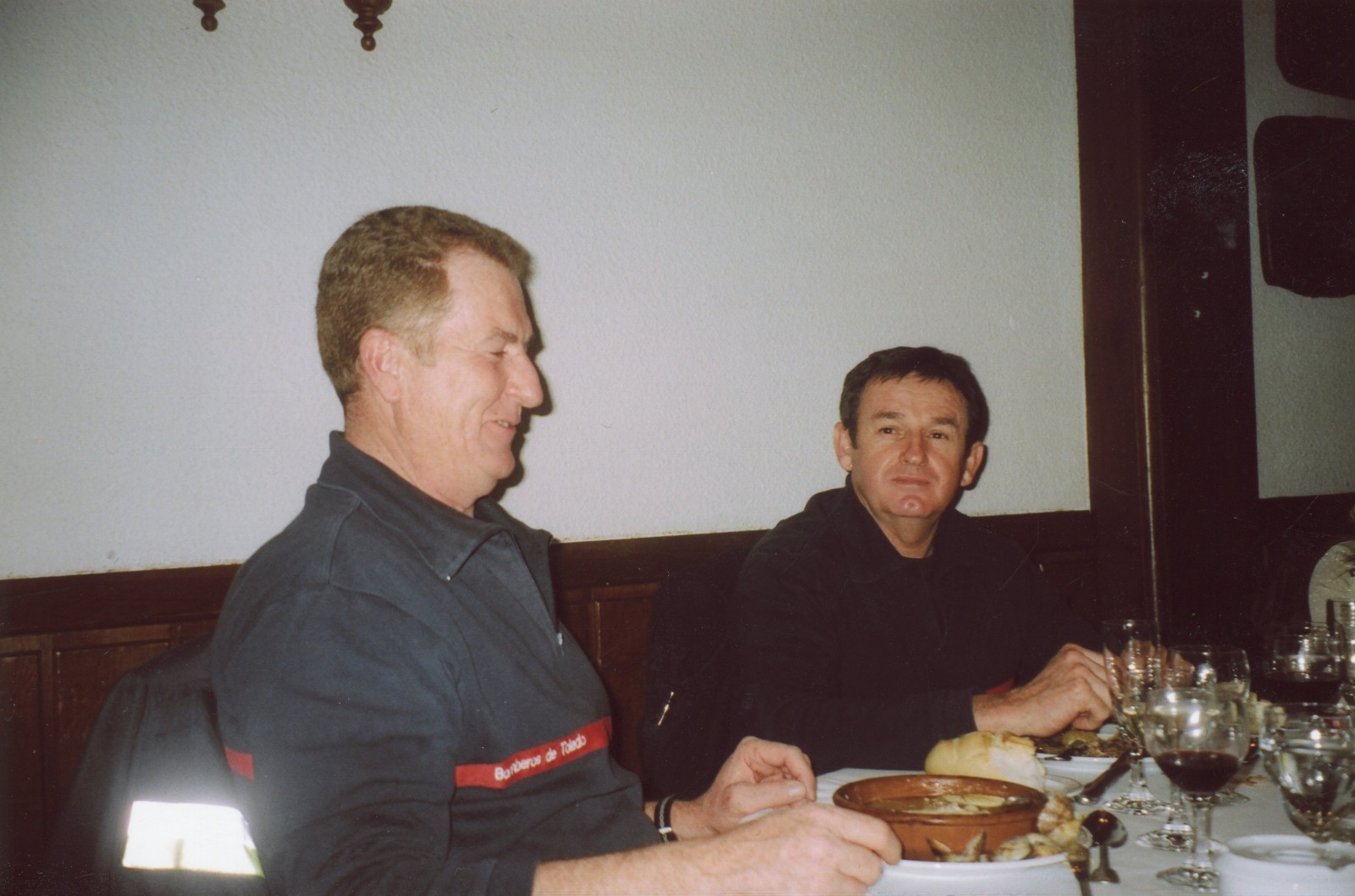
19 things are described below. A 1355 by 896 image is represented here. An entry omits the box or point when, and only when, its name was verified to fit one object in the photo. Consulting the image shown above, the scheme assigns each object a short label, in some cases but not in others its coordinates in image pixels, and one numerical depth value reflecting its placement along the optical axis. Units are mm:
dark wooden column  2814
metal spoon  1034
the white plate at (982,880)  892
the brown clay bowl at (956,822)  915
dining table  896
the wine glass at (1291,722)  990
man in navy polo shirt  923
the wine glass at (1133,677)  1206
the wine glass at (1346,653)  1428
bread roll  1181
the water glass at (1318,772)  952
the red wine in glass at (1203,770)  1006
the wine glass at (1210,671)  1227
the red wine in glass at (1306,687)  1355
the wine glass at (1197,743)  998
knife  1196
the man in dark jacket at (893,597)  1626
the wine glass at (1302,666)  1354
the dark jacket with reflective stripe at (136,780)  906
